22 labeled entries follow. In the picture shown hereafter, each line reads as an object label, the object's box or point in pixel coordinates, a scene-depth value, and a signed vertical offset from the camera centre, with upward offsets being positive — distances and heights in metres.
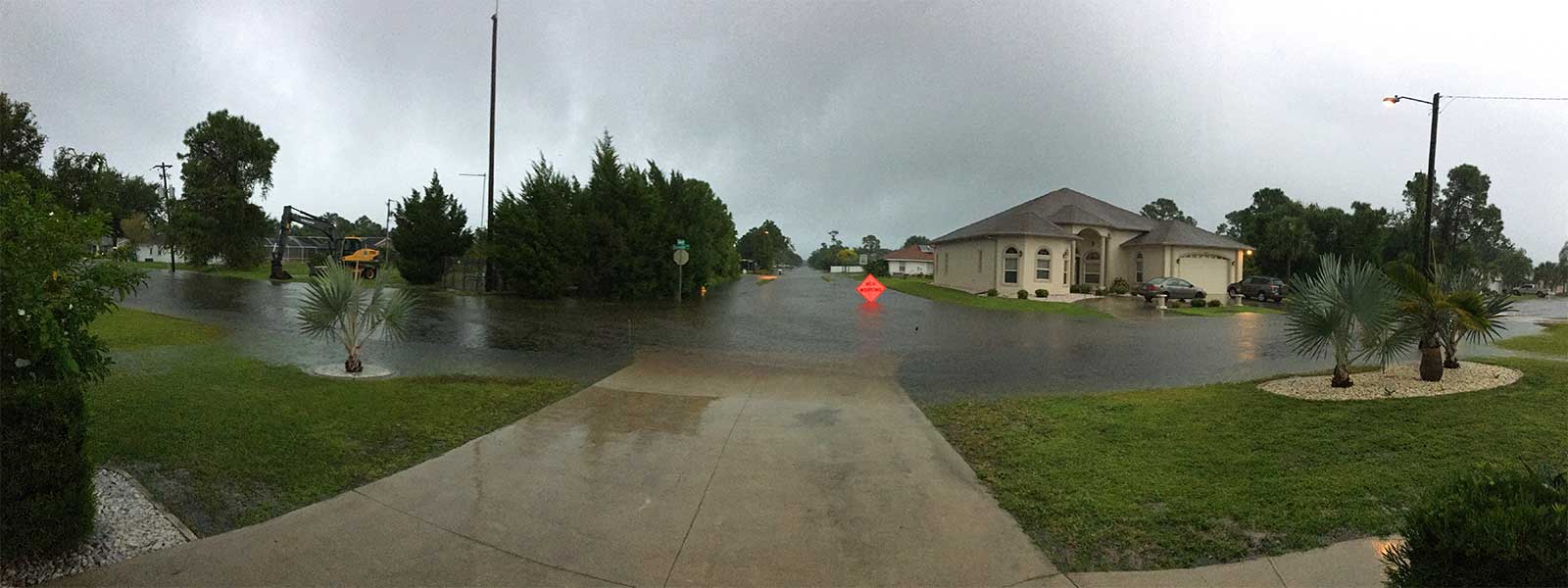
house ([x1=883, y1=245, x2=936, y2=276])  104.75 +3.33
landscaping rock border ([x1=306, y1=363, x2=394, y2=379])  8.30 -1.29
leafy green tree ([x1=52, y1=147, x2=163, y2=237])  25.14 +3.21
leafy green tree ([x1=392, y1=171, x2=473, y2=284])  32.91 +1.85
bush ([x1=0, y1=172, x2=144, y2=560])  3.07 -0.58
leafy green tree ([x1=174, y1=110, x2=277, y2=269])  41.59 +5.17
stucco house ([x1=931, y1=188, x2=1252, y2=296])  34.66 +2.10
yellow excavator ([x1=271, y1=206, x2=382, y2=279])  35.41 +1.40
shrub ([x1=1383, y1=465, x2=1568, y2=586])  2.19 -0.79
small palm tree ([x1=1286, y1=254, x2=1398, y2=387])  7.66 -0.20
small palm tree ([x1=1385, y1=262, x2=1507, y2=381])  7.63 -0.19
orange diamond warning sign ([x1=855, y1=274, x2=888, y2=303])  23.28 -0.15
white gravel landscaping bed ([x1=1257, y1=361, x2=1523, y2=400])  7.25 -0.98
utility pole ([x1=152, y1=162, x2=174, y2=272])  42.84 +2.73
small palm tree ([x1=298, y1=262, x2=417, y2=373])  8.51 -0.51
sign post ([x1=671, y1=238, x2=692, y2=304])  25.12 +0.86
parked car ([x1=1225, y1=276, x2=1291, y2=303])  35.47 +0.28
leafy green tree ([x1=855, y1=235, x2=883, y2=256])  182.41 +10.50
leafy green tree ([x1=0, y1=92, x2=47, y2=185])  20.72 +3.95
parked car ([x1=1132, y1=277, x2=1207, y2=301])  32.38 +0.10
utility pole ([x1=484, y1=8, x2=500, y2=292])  26.05 +3.19
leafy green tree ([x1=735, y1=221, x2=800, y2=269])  97.44 +5.48
